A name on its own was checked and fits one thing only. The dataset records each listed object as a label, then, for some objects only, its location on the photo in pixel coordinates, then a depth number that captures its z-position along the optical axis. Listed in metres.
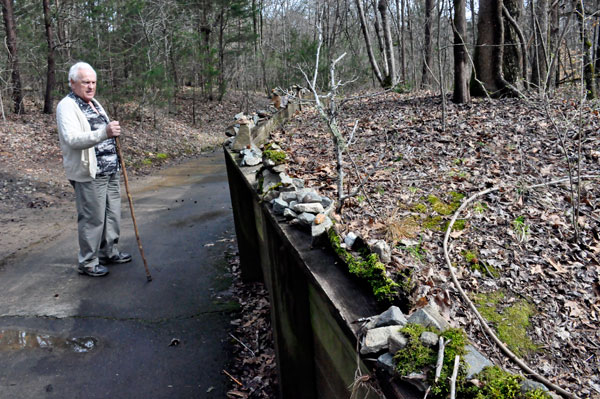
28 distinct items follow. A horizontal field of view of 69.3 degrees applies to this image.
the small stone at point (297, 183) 3.32
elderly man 4.56
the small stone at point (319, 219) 2.44
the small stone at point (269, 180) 3.43
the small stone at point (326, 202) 2.87
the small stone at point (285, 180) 3.25
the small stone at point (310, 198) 2.86
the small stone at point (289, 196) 3.02
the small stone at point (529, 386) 1.31
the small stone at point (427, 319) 1.57
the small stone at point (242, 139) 5.23
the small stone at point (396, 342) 1.48
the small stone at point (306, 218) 2.53
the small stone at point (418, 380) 1.36
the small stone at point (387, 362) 1.45
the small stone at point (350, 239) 2.29
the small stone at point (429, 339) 1.48
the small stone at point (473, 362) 1.39
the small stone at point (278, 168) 3.80
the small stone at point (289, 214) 2.73
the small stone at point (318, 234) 2.38
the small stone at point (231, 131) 6.07
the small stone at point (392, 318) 1.60
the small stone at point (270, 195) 3.23
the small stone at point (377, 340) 1.53
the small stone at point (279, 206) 2.90
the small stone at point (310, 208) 2.69
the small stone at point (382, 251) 2.35
